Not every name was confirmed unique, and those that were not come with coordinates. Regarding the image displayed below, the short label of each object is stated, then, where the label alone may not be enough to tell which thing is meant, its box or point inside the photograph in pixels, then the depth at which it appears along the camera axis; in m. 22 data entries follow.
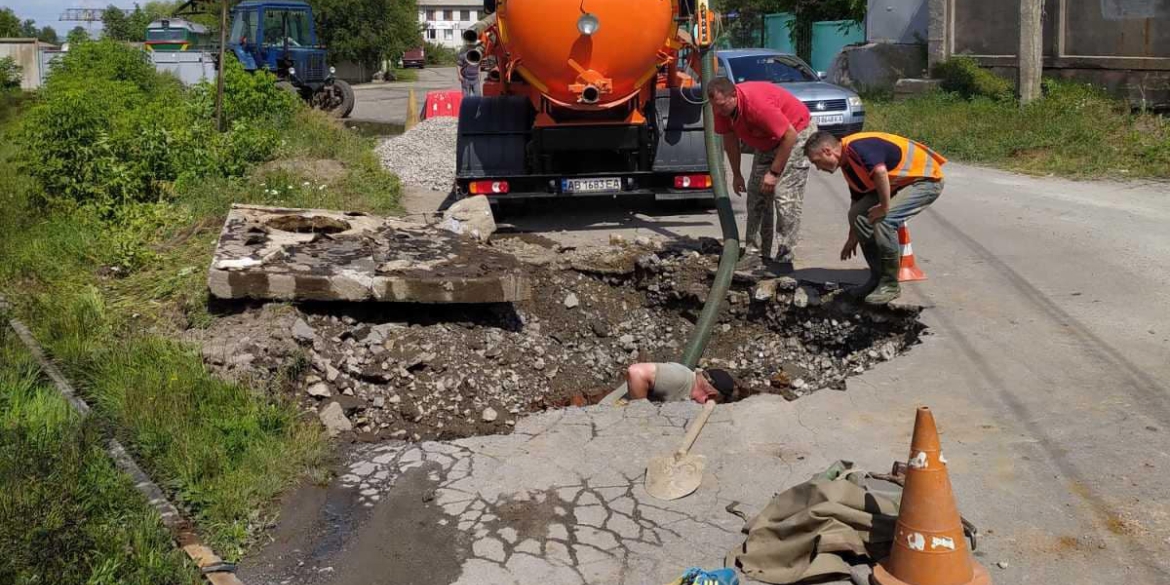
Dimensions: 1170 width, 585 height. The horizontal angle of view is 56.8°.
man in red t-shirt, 7.82
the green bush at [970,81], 16.73
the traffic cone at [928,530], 3.88
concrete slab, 6.90
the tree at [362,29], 49.38
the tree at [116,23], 62.75
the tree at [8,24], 62.00
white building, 106.75
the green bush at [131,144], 10.78
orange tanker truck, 8.73
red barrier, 18.27
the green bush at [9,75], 30.31
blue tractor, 23.61
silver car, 15.41
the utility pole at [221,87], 13.05
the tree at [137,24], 61.31
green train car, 34.81
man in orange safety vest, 6.86
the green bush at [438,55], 70.88
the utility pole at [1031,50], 15.35
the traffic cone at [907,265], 7.55
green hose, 6.99
